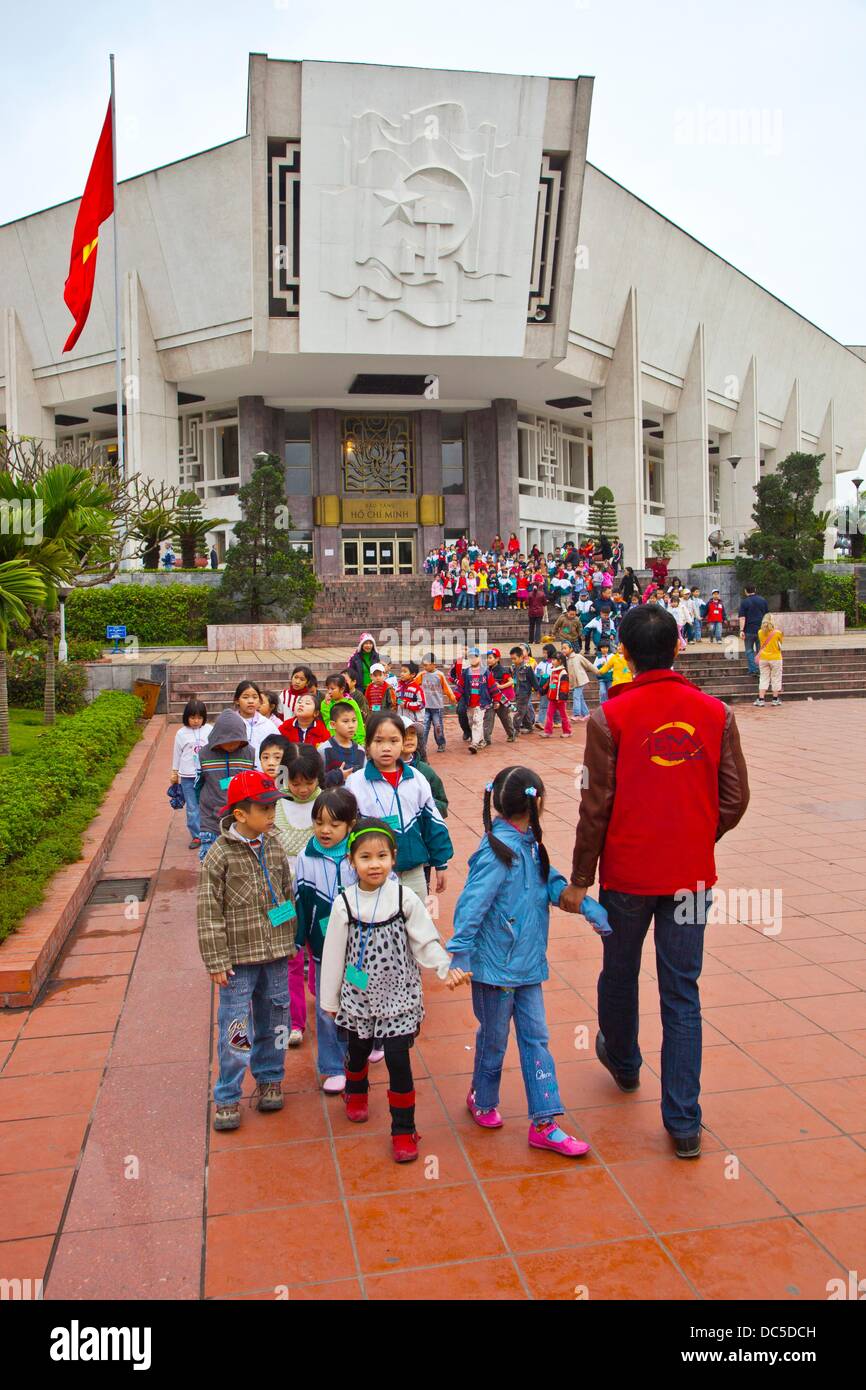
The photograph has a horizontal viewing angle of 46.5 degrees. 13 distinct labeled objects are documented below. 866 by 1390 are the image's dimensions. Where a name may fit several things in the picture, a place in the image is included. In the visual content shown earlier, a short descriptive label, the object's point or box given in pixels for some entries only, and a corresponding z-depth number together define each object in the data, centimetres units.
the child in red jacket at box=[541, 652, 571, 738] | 1355
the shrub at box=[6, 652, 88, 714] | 1405
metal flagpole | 2240
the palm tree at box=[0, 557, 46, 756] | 825
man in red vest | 338
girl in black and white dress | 351
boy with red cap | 370
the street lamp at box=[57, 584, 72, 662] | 1577
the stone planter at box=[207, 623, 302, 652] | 2098
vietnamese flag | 2111
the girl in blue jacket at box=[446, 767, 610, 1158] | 346
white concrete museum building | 2569
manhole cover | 676
